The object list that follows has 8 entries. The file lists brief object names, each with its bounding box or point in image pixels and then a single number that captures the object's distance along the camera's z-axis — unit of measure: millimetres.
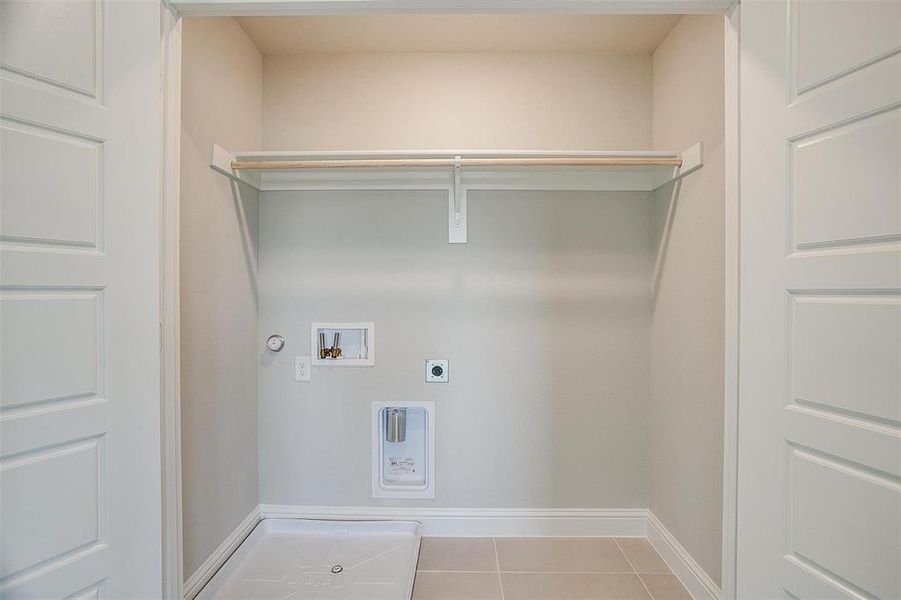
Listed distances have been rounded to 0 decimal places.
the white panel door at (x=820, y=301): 896
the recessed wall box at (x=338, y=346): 2229
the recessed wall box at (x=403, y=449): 2236
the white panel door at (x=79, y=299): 948
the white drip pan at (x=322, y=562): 1753
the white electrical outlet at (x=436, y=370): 2223
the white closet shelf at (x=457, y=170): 1881
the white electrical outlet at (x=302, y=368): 2236
